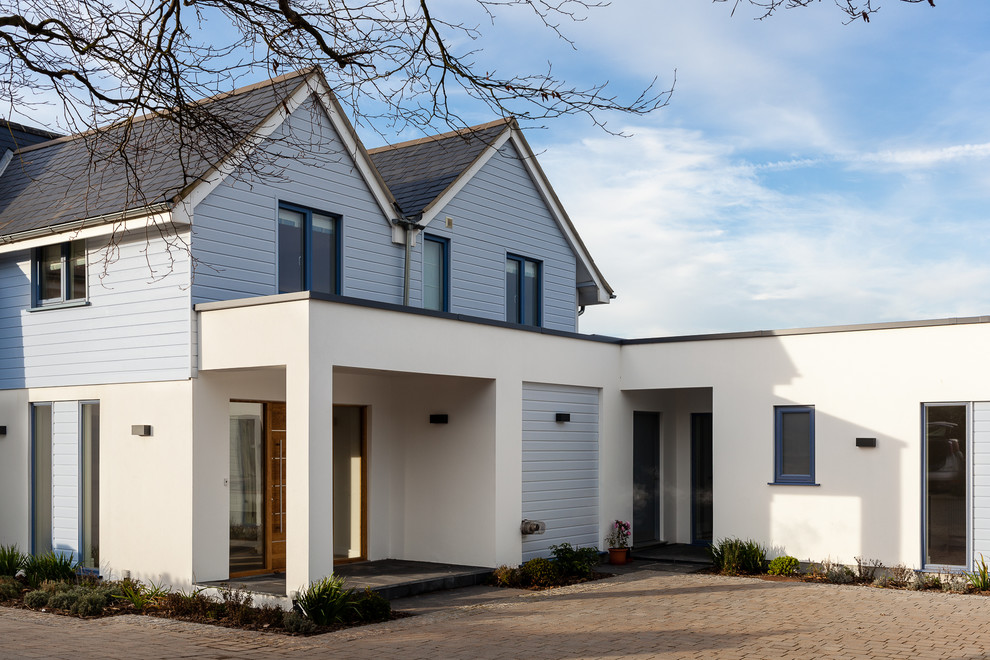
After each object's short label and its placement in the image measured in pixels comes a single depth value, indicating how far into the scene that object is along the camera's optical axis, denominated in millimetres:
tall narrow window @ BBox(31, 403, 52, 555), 14992
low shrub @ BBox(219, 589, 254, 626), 11391
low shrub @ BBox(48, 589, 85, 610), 12344
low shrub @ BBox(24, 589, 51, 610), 12609
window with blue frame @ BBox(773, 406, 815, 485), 15398
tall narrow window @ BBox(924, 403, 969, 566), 13938
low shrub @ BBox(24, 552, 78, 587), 13906
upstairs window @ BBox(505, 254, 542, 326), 18953
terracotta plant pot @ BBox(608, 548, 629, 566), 16594
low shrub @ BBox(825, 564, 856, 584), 14477
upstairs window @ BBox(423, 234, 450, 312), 17078
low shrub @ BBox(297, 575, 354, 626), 11203
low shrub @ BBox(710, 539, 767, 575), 15320
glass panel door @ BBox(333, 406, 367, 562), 15484
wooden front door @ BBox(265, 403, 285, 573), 14164
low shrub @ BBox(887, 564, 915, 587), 14000
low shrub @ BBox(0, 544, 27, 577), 14602
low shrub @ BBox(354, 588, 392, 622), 11523
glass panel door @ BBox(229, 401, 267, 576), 13680
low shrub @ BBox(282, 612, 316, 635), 10852
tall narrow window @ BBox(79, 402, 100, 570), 14281
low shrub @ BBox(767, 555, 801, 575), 15086
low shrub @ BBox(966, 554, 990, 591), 13391
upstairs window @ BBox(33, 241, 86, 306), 14750
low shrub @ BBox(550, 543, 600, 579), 14891
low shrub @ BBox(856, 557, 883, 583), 14398
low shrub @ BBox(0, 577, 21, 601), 13312
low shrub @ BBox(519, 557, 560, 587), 14250
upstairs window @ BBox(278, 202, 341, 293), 14625
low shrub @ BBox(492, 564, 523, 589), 14211
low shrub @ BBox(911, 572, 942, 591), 13742
